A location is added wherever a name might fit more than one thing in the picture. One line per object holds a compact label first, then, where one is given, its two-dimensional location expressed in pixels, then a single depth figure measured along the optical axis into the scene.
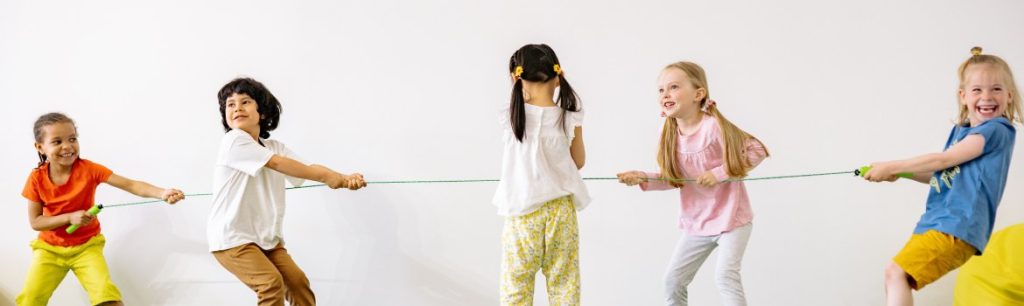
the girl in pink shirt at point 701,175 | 3.09
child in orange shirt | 3.79
